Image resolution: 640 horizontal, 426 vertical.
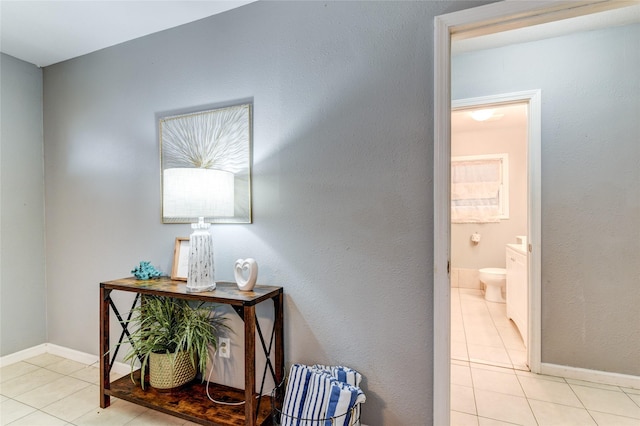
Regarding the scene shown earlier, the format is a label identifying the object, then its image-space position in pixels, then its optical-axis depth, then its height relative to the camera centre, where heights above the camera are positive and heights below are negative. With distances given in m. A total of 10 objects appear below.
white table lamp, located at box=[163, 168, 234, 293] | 1.57 +0.03
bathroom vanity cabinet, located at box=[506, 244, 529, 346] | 2.55 -0.70
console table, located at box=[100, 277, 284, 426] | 1.39 -0.86
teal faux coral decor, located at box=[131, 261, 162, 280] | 1.88 -0.39
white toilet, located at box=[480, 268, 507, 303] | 3.69 -0.90
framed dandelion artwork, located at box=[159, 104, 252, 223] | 1.58 +0.27
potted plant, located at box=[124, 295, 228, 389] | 1.69 -0.72
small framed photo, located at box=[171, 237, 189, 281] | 1.87 -0.31
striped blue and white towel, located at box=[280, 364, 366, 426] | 1.33 -0.85
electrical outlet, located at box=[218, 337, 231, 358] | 1.82 -0.82
